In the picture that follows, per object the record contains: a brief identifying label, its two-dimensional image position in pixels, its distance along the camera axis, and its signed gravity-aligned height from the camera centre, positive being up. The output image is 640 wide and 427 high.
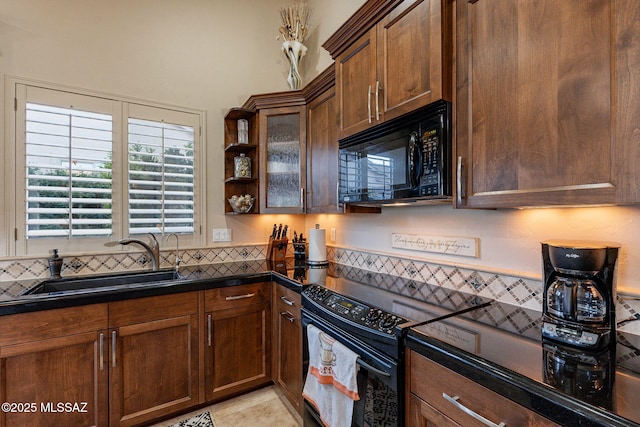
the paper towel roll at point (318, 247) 2.46 -0.26
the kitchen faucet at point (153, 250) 2.26 -0.26
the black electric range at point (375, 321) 1.16 -0.47
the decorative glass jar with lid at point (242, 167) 2.62 +0.42
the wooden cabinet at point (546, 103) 0.82 +0.36
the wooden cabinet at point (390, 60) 1.27 +0.77
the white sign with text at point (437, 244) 1.59 -0.17
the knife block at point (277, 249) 2.72 -0.31
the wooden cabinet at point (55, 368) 1.52 -0.80
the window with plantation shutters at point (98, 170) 2.01 +0.33
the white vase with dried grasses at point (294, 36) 2.75 +1.66
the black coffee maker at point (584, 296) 0.94 -0.26
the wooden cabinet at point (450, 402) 0.80 -0.56
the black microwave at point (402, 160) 1.27 +0.27
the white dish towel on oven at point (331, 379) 1.34 -0.77
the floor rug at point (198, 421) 1.91 -1.32
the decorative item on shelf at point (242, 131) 2.64 +0.74
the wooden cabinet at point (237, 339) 2.04 -0.87
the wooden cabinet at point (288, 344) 1.89 -0.86
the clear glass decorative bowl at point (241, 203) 2.62 +0.11
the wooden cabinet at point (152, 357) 1.76 -0.87
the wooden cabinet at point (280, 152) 2.47 +0.52
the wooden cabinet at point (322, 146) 2.11 +0.51
